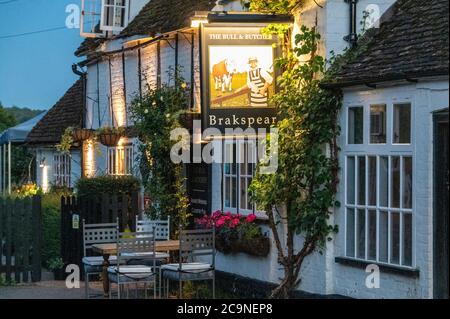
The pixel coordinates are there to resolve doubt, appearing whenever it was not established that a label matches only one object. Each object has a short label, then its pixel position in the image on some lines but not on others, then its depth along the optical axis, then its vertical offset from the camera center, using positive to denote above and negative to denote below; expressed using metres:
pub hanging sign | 13.93 +1.07
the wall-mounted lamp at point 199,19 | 14.30 +1.86
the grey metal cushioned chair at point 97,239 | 15.19 -1.23
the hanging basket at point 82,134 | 23.23 +0.50
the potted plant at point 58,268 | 17.97 -1.91
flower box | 14.86 -1.12
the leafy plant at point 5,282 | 17.17 -2.05
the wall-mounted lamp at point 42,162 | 30.34 -0.17
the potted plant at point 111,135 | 21.92 +0.45
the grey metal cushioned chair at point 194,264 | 14.10 -1.47
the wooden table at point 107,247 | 14.87 -1.31
